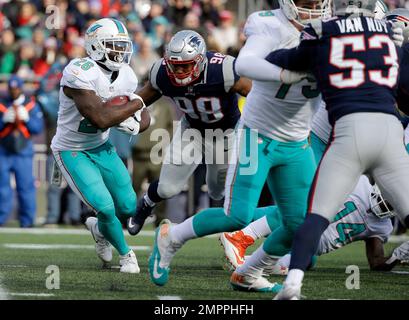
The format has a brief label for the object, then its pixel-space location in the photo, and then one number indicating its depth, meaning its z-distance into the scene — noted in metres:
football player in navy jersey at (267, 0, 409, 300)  9.14
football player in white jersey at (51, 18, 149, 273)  12.65
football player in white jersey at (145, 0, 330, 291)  10.41
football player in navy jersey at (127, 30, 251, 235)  12.91
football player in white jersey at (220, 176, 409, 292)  12.87
